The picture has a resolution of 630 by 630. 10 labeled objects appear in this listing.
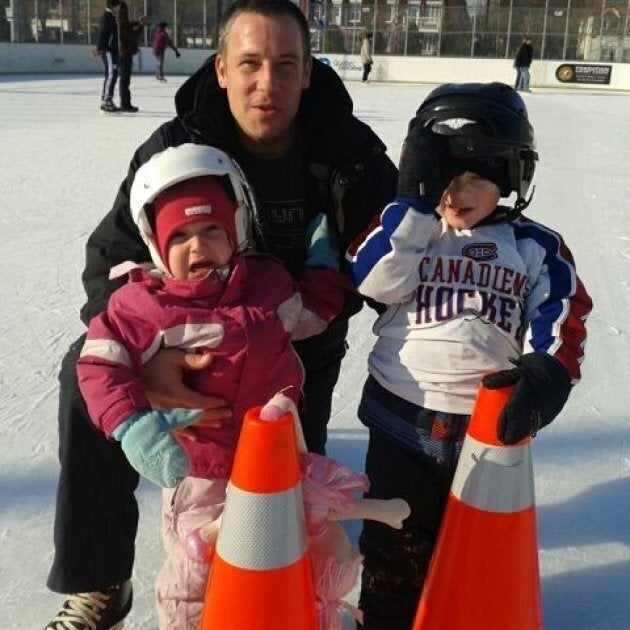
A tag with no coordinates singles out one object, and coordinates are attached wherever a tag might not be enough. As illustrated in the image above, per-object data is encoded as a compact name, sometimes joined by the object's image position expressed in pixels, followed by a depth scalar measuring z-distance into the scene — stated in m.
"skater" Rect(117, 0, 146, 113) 12.30
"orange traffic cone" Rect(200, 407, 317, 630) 1.25
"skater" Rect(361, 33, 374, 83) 26.42
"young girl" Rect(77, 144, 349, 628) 1.49
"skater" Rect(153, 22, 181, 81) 21.36
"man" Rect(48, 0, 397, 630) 1.68
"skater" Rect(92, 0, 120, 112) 12.10
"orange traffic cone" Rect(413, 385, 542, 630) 1.49
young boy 1.54
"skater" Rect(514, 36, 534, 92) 23.72
